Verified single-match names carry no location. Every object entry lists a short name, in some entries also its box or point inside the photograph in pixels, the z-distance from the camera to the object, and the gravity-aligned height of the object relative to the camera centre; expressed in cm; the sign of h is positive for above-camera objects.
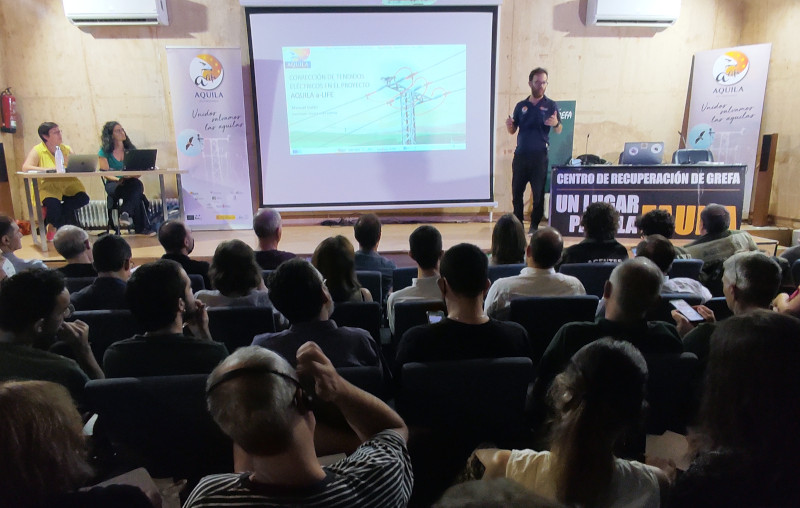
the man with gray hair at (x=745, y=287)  182 -49
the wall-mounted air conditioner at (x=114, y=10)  582 +174
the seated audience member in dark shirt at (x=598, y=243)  307 -53
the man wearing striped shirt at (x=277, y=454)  85 -50
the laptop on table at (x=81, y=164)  507 +0
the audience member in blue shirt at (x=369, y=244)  317 -53
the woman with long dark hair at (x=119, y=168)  570 -11
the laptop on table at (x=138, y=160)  529 +3
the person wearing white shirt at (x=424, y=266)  245 -54
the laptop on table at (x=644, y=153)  544 +2
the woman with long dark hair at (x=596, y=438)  94 -52
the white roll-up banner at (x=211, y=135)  593 +32
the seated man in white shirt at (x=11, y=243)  299 -46
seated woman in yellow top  534 -27
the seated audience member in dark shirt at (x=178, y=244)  292 -48
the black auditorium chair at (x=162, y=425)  140 -74
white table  491 -16
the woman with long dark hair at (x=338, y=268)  242 -51
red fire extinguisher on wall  605 +65
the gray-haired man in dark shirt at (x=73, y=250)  286 -48
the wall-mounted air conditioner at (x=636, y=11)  614 +174
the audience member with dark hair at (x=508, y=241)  310 -51
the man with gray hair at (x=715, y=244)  312 -57
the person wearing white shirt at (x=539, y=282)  243 -60
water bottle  509 +3
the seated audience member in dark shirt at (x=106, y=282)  239 -56
